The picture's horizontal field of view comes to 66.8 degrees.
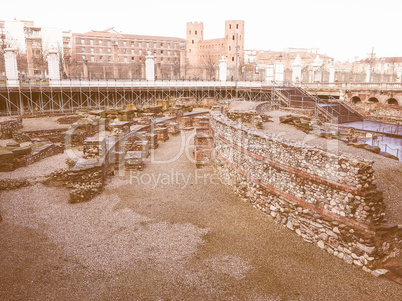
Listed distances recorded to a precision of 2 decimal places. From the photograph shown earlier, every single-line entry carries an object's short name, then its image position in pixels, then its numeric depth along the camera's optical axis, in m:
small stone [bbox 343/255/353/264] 5.92
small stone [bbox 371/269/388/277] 5.55
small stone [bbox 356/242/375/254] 5.66
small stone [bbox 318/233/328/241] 6.39
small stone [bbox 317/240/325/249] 6.44
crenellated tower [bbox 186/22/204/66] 77.75
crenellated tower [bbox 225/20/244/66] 69.69
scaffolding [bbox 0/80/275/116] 22.38
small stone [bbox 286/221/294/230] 7.19
